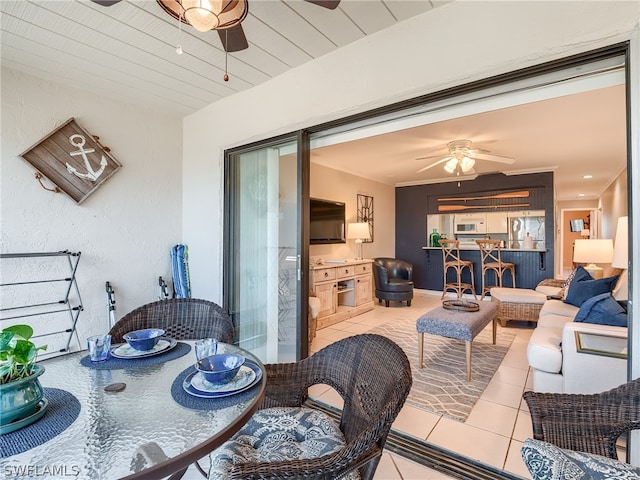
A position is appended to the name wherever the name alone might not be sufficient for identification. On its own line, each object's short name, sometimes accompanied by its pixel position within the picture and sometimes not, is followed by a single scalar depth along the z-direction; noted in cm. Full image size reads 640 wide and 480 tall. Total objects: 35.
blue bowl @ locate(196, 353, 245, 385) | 106
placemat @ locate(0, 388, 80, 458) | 77
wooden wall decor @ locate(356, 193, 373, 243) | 618
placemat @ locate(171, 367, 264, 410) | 98
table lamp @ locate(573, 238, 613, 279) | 385
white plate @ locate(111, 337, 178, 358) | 133
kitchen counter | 570
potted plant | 82
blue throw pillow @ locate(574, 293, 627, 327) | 213
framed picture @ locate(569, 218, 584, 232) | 1214
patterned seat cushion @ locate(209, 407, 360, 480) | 109
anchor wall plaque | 257
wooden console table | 442
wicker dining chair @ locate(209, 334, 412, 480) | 86
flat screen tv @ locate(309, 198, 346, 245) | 495
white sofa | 189
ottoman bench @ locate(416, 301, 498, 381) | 277
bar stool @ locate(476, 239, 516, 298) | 581
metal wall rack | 244
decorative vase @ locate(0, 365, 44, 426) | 82
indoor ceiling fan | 411
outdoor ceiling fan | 124
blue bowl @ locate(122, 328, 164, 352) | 137
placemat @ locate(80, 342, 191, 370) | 126
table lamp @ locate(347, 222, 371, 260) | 551
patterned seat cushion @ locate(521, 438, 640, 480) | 89
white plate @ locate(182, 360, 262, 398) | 102
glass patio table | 72
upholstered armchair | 565
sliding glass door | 258
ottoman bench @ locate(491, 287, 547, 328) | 418
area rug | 240
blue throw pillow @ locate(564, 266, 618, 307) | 303
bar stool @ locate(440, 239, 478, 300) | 604
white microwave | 665
